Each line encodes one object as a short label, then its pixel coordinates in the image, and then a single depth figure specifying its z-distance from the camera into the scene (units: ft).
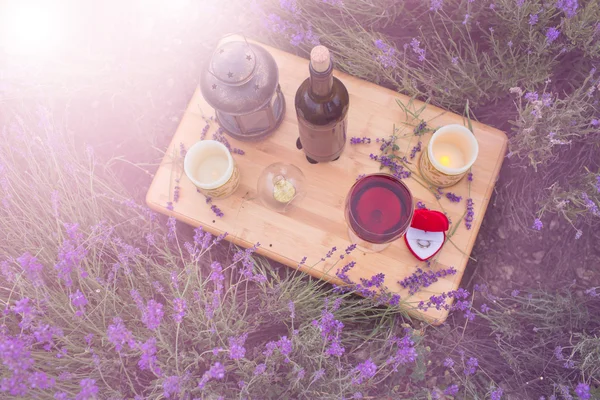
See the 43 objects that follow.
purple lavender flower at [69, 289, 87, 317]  4.20
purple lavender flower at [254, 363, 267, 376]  4.53
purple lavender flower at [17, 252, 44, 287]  4.33
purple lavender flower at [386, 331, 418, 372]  4.60
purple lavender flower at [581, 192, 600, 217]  5.30
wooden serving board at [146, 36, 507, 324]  5.74
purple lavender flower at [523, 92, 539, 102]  5.29
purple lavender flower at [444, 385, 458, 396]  4.85
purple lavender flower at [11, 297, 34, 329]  3.99
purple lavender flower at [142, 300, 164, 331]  4.12
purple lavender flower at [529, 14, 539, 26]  5.38
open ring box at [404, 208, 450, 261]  5.46
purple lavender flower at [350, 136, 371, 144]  5.91
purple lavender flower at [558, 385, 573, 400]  5.20
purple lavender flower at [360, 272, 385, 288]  5.45
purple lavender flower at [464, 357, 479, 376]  5.35
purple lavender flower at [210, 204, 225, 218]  5.85
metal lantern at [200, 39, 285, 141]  4.67
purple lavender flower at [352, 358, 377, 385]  4.47
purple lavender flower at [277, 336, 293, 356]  4.50
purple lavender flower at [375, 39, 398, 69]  5.88
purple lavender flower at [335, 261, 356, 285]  5.51
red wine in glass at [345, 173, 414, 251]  4.80
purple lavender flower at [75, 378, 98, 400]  3.83
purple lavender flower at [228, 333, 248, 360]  4.22
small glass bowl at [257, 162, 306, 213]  5.74
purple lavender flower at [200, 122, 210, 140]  6.13
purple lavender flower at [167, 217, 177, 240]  5.08
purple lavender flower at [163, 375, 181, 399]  4.03
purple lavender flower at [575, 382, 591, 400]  5.00
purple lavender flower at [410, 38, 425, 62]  5.84
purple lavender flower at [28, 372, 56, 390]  3.81
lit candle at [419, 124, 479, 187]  5.26
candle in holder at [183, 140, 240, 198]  5.32
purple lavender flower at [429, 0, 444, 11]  5.64
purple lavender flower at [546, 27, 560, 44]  5.35
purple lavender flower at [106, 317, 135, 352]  4.02
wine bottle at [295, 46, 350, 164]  3.97
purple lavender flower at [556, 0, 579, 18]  5.21
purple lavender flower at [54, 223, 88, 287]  4.53
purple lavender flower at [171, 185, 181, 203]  5.96
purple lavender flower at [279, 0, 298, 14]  6.34
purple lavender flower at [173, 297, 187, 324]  4.16
